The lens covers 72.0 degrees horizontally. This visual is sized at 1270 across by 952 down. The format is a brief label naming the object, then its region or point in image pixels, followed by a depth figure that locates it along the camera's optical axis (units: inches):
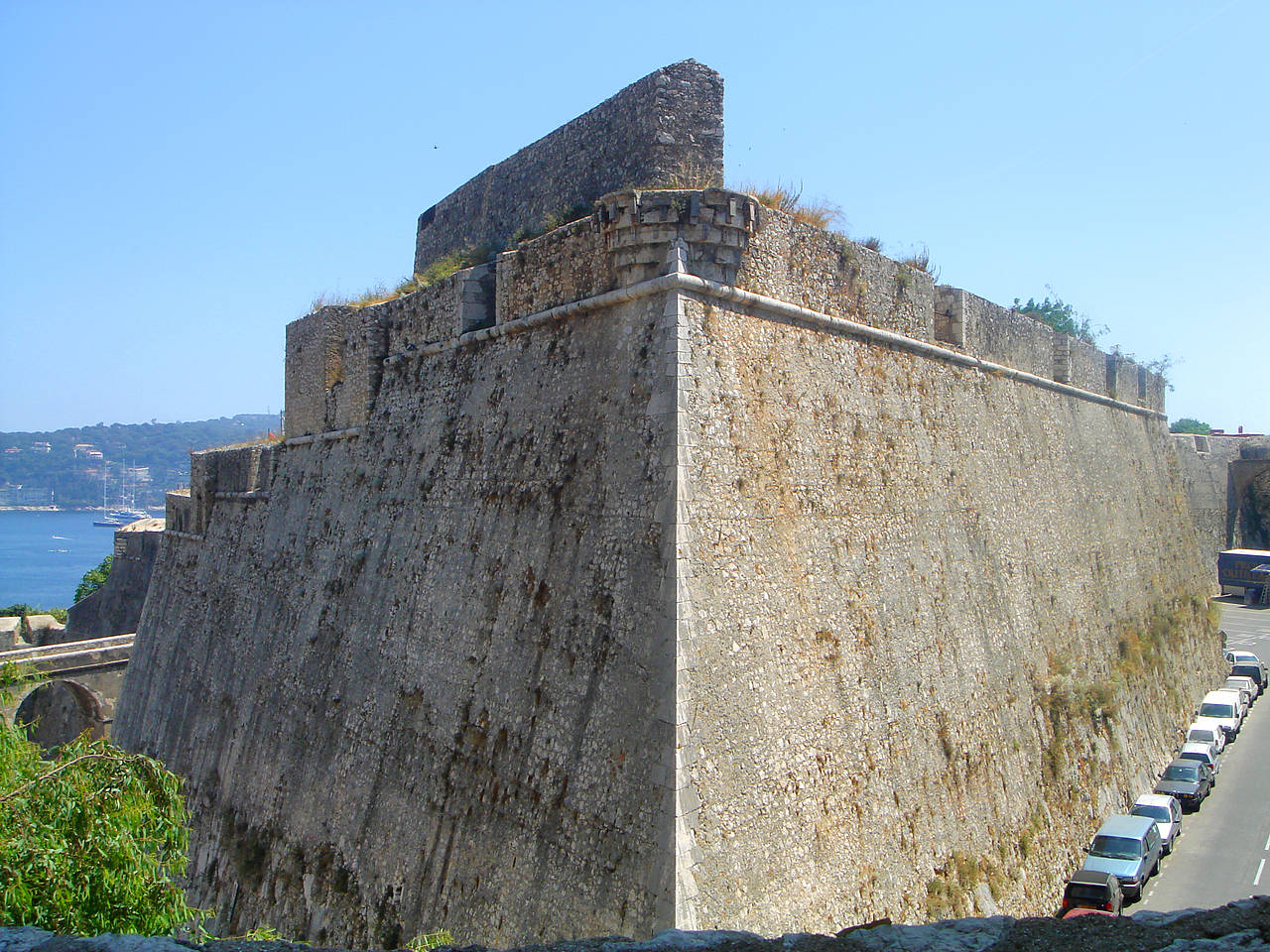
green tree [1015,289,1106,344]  1978.3
